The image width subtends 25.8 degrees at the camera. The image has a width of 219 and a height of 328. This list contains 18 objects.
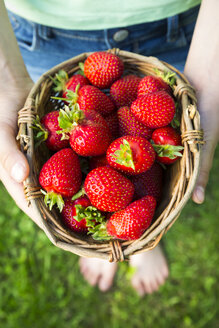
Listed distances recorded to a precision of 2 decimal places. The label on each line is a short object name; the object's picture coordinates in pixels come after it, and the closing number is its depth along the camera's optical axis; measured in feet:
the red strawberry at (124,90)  1.68
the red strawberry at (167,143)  1.54
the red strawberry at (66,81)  1.71
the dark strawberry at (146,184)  1.62
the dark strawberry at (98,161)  1.61
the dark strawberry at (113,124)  1.68
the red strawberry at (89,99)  1.62
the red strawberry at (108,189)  1.49
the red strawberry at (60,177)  1.50
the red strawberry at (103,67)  1.66
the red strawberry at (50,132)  1.60
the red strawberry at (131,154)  1.48
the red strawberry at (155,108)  1.53
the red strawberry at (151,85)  1.59
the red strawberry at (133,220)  1.49
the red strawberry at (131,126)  1.61
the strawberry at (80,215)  1.54
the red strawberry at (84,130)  1.51
